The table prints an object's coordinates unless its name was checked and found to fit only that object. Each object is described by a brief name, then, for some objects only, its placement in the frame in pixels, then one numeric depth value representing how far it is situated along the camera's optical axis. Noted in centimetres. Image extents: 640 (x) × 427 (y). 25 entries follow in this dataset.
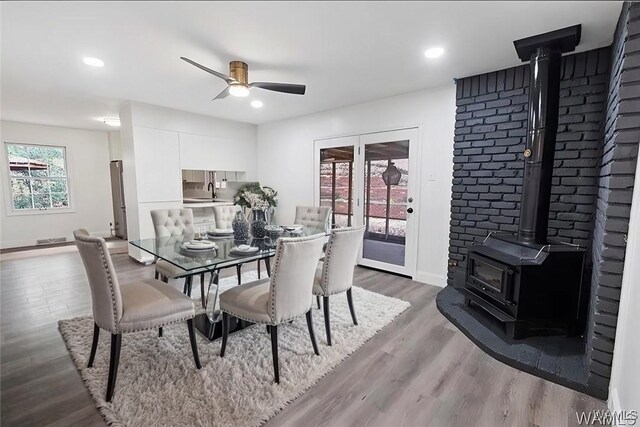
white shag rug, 162
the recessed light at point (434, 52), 252
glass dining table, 215
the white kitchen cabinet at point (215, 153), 491
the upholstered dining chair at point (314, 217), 366
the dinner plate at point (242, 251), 231
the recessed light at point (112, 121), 485
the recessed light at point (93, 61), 271
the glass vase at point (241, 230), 278
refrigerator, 626
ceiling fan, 267
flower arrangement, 553
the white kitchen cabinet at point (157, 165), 433
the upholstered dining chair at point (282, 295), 185
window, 568
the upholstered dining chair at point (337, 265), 230
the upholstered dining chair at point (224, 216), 370
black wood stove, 222
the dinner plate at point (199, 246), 241
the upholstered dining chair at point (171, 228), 272
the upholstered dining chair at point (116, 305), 171
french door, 388
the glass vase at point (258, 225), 285
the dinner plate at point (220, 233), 304
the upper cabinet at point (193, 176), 523
